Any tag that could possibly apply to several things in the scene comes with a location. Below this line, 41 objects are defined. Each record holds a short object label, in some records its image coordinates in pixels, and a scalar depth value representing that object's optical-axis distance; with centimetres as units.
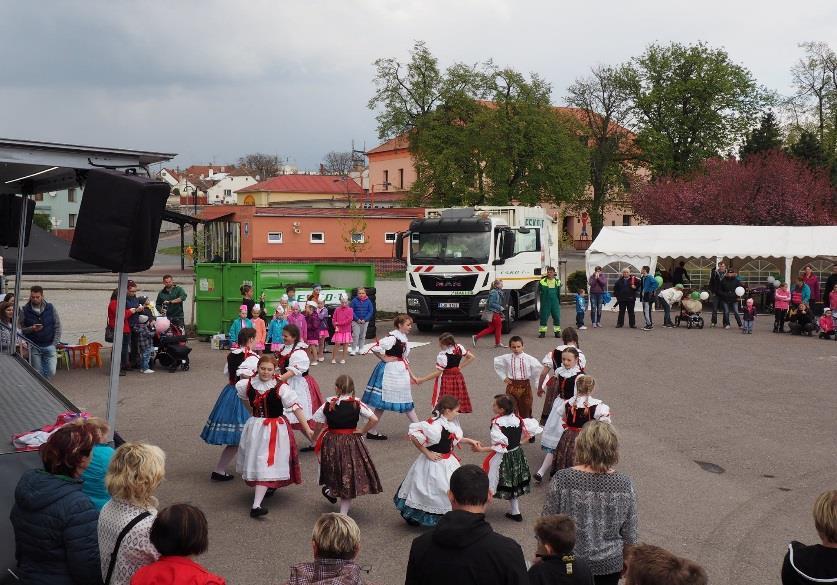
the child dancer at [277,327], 1720
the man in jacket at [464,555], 394
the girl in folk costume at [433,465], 761
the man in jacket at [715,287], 2584
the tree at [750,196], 4203
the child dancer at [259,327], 1677
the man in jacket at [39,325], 1501
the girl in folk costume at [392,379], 1141
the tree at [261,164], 14975
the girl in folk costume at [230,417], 945
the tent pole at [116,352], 676
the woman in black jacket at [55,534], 456
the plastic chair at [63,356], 1750
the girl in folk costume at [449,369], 1128
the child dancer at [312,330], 1850
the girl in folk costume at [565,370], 967
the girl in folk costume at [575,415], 814
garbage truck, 2252
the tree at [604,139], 6050
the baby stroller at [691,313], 2554
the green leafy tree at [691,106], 5678
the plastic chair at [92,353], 1783
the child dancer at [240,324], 1459
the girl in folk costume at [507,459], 811
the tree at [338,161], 13450
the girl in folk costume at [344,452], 799
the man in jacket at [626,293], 2514
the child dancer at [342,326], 1848
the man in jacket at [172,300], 1858
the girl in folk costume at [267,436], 835
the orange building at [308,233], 4950
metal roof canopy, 638
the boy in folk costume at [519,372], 1073
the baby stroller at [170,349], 1716
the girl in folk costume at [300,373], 1010
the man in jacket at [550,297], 2234
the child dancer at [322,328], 1875
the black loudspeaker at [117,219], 630
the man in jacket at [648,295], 2494
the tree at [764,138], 5419
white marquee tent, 2967
